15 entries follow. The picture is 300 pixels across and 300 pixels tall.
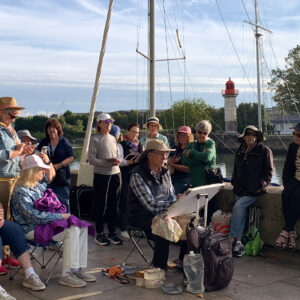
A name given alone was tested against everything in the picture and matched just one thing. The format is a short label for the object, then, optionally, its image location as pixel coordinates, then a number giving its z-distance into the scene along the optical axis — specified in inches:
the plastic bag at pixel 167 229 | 142.4
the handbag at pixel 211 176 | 198.3
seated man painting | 150.2
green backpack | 184.5
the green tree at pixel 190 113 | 2913.3
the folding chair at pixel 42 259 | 148.0
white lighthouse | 2751.2
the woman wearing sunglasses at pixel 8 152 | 159.5
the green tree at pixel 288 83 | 1813.8
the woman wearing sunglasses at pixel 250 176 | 185.0
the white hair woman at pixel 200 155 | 196.1
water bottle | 140.2
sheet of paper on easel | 141.5
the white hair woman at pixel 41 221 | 144.5
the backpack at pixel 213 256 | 142.6
